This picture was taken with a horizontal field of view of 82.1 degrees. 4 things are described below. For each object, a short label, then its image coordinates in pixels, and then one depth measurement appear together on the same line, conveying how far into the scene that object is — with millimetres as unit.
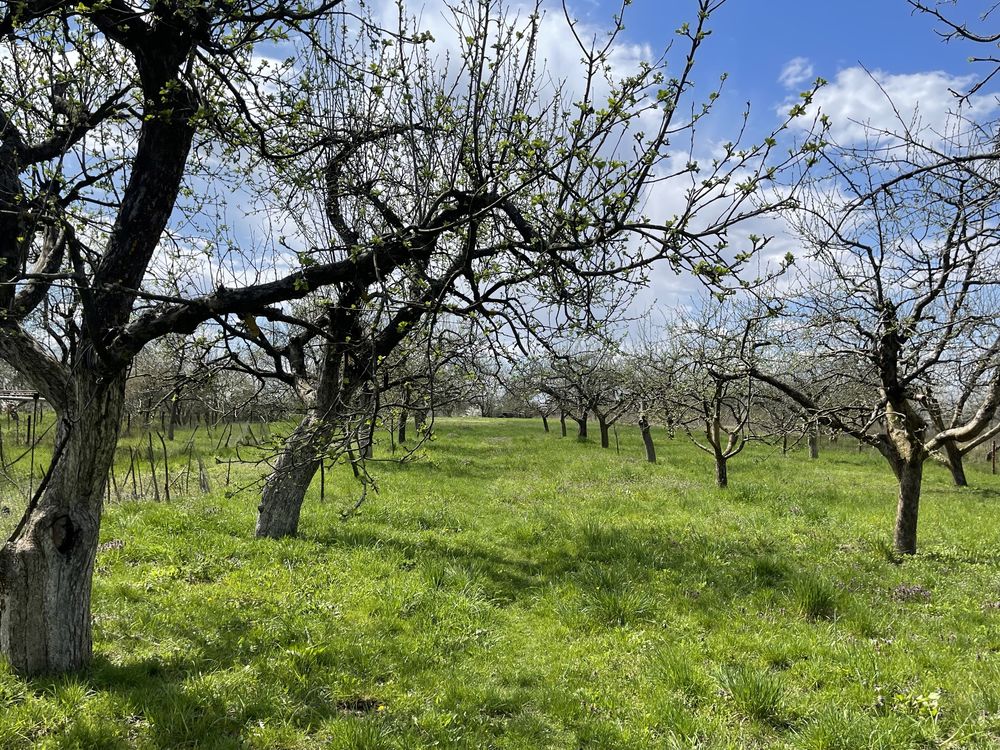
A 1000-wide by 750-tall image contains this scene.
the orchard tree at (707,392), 14992
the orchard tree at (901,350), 8242
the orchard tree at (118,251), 4805
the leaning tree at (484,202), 3645
